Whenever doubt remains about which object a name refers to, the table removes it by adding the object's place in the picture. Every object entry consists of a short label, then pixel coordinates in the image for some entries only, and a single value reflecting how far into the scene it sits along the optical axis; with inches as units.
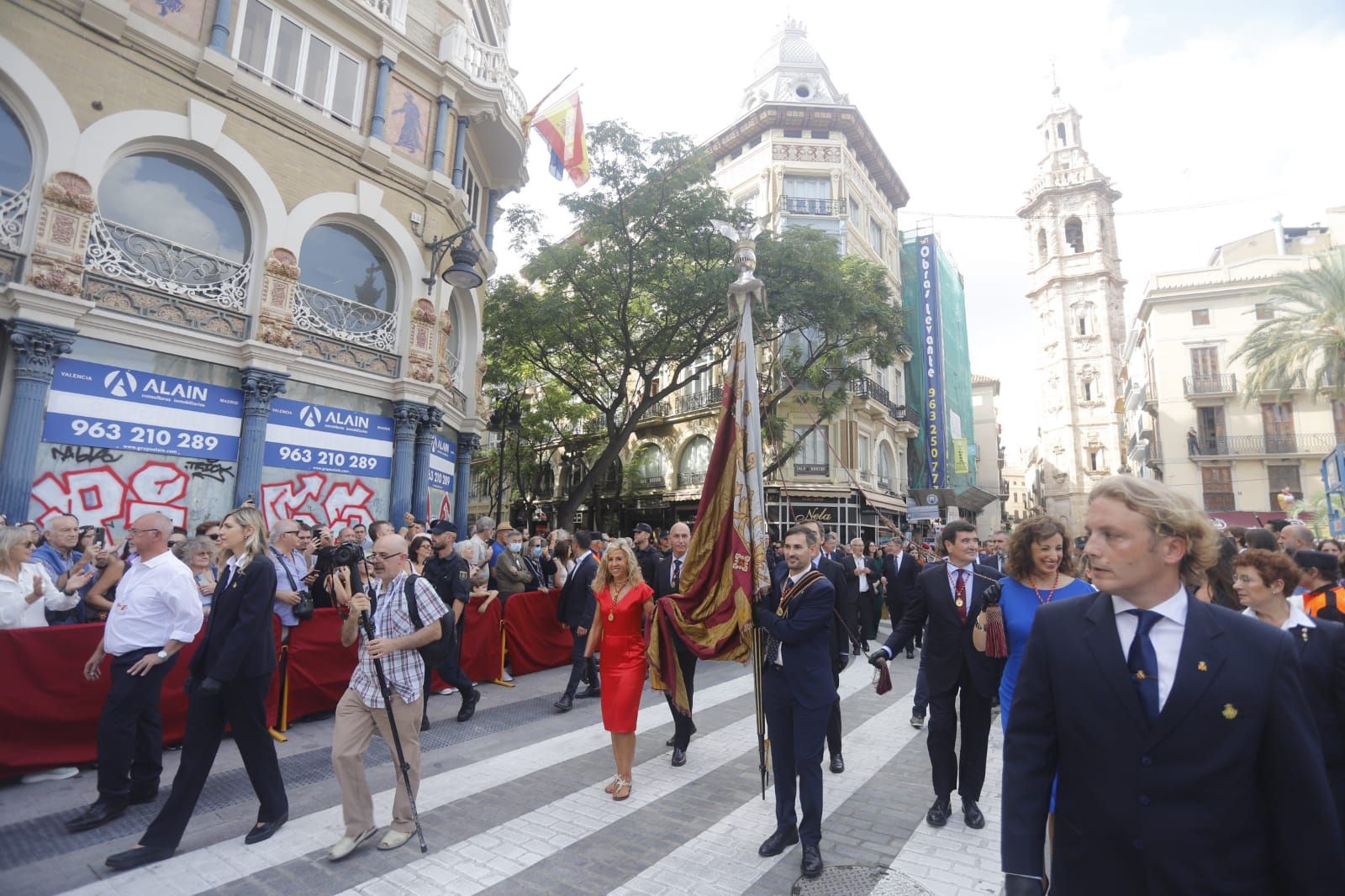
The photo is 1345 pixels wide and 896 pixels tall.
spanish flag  681.0
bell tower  2005.4
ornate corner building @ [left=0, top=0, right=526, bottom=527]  370.3
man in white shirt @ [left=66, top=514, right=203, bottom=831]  177.6
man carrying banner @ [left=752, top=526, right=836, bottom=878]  161.2
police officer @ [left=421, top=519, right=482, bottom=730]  285.7
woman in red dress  202.7
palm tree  859.4
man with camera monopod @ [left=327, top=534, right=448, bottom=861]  163.0
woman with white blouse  204.8
